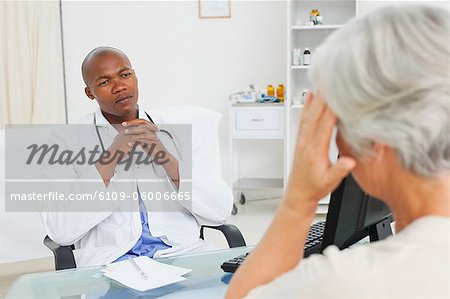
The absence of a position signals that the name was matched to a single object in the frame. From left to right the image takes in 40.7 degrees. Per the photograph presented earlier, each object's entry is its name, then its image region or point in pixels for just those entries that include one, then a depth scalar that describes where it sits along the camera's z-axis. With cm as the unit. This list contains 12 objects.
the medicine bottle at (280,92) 509
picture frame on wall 546
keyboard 169
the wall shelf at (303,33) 493
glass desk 160
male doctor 210
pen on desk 166
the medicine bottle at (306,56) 475
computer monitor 126
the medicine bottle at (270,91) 506
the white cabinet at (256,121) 488
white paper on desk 162
